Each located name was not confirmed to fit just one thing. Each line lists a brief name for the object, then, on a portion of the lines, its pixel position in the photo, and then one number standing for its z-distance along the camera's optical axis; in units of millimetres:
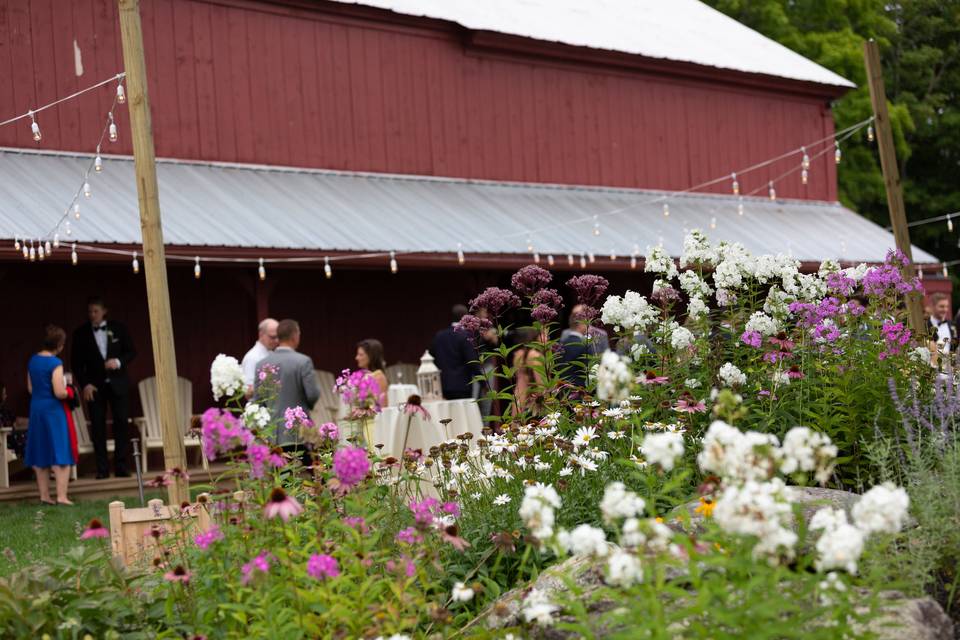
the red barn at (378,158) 15625
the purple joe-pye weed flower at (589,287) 6910
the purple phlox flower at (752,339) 6793
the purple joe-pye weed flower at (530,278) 6934
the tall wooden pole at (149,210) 8273
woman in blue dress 12570
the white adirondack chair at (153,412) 15290
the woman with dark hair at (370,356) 12094
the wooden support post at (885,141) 14148
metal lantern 13422
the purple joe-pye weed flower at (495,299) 6719
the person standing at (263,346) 11547
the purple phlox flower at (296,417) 5958
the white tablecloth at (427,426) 11672
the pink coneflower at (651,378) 6513
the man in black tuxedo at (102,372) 13977
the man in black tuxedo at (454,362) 13627
